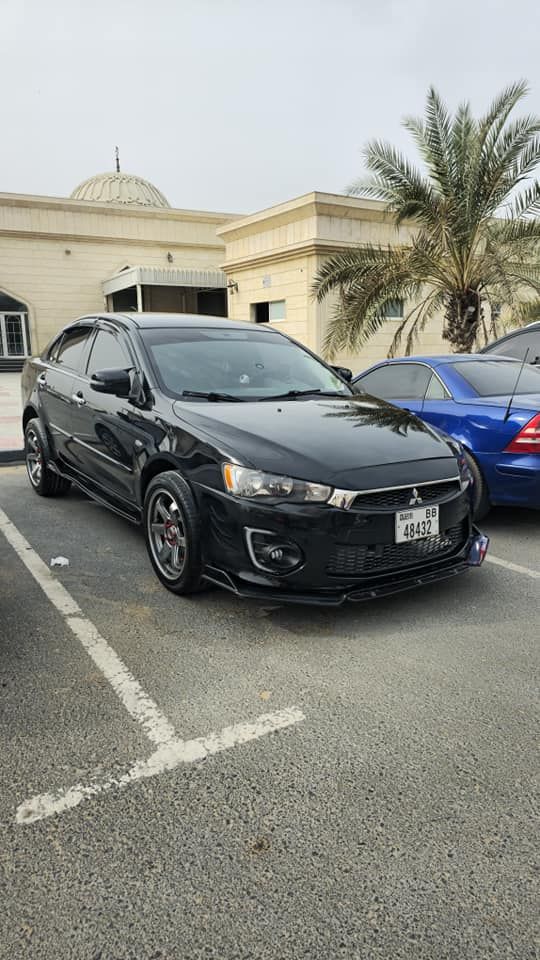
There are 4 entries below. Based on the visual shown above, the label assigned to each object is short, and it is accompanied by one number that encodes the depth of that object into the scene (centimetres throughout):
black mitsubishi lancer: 328
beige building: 2016
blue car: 496
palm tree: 1161
